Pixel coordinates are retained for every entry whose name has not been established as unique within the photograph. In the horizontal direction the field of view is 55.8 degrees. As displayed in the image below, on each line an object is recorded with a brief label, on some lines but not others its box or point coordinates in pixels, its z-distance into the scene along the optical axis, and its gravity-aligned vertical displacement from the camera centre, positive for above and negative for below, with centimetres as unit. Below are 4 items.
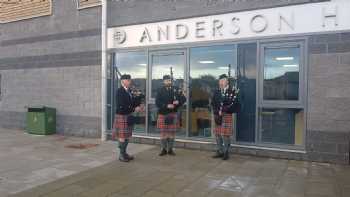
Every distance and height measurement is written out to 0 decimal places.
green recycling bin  953 -68
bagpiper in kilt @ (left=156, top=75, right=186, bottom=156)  680 -27
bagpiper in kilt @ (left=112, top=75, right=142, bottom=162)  630 -32
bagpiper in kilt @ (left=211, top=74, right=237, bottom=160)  641 -24
